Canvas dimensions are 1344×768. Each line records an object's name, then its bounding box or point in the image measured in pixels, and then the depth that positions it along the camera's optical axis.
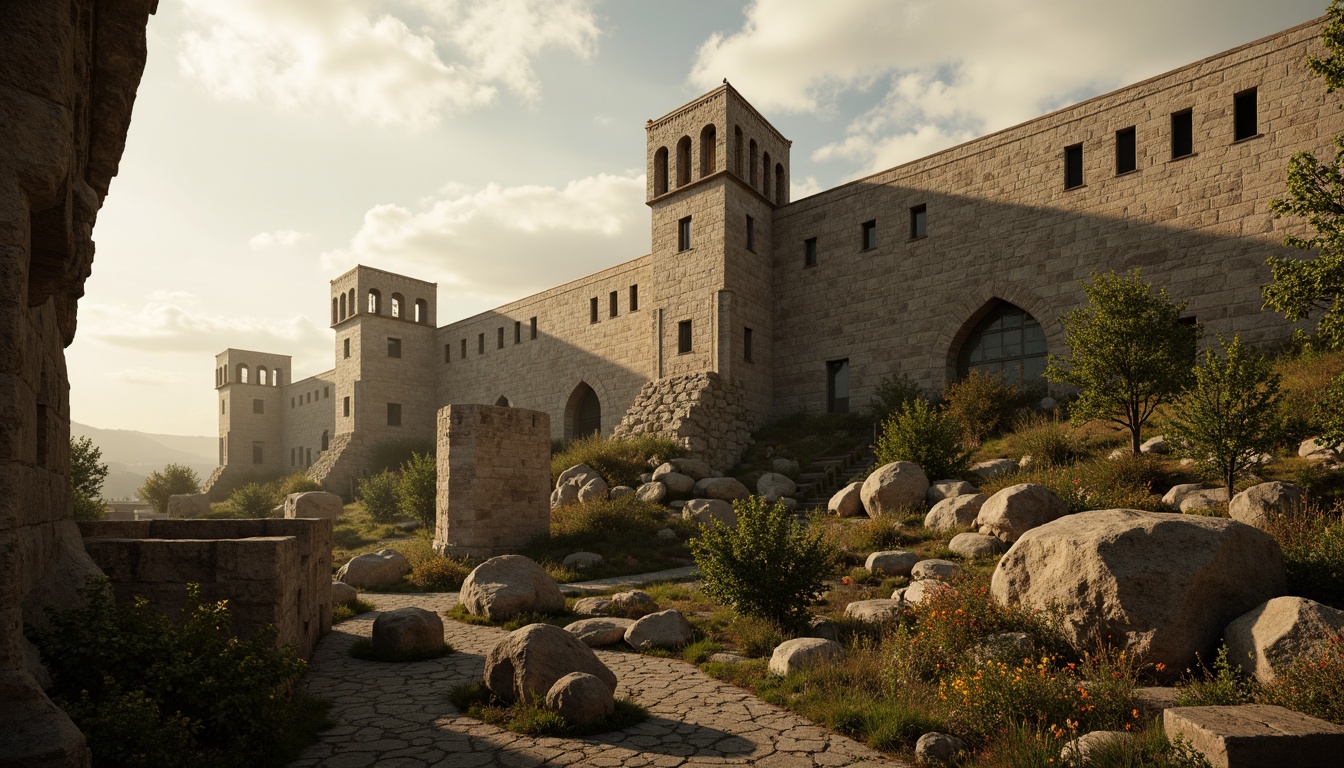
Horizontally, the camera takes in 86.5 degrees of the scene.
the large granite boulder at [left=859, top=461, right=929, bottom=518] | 12.95
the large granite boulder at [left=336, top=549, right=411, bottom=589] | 11.75
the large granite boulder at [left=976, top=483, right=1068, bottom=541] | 10.13
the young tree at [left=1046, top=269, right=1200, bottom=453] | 12.73
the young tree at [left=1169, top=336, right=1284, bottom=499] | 10.07
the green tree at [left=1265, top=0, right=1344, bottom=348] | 7.91
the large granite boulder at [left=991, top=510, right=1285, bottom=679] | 5.77
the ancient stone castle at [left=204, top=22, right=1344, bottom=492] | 15.37
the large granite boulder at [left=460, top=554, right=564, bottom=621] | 8.83
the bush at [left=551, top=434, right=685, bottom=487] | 17.77
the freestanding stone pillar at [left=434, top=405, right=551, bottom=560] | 13.22
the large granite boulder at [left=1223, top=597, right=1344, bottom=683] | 5.16
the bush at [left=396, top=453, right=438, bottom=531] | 19.72
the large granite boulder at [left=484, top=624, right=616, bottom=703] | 5.52
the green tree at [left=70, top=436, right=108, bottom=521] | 14.51
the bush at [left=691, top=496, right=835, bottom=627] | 7.78
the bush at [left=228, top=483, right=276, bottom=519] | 25.81
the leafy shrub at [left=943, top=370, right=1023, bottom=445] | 16.75
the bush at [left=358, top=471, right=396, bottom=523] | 22.36
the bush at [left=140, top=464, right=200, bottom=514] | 33.25
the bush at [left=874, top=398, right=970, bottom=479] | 14.02
